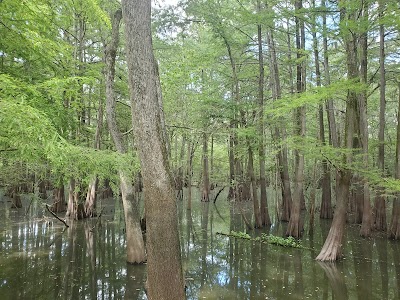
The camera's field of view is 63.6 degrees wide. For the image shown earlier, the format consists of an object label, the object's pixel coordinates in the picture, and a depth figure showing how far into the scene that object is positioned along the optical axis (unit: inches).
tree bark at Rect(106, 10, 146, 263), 331.3
